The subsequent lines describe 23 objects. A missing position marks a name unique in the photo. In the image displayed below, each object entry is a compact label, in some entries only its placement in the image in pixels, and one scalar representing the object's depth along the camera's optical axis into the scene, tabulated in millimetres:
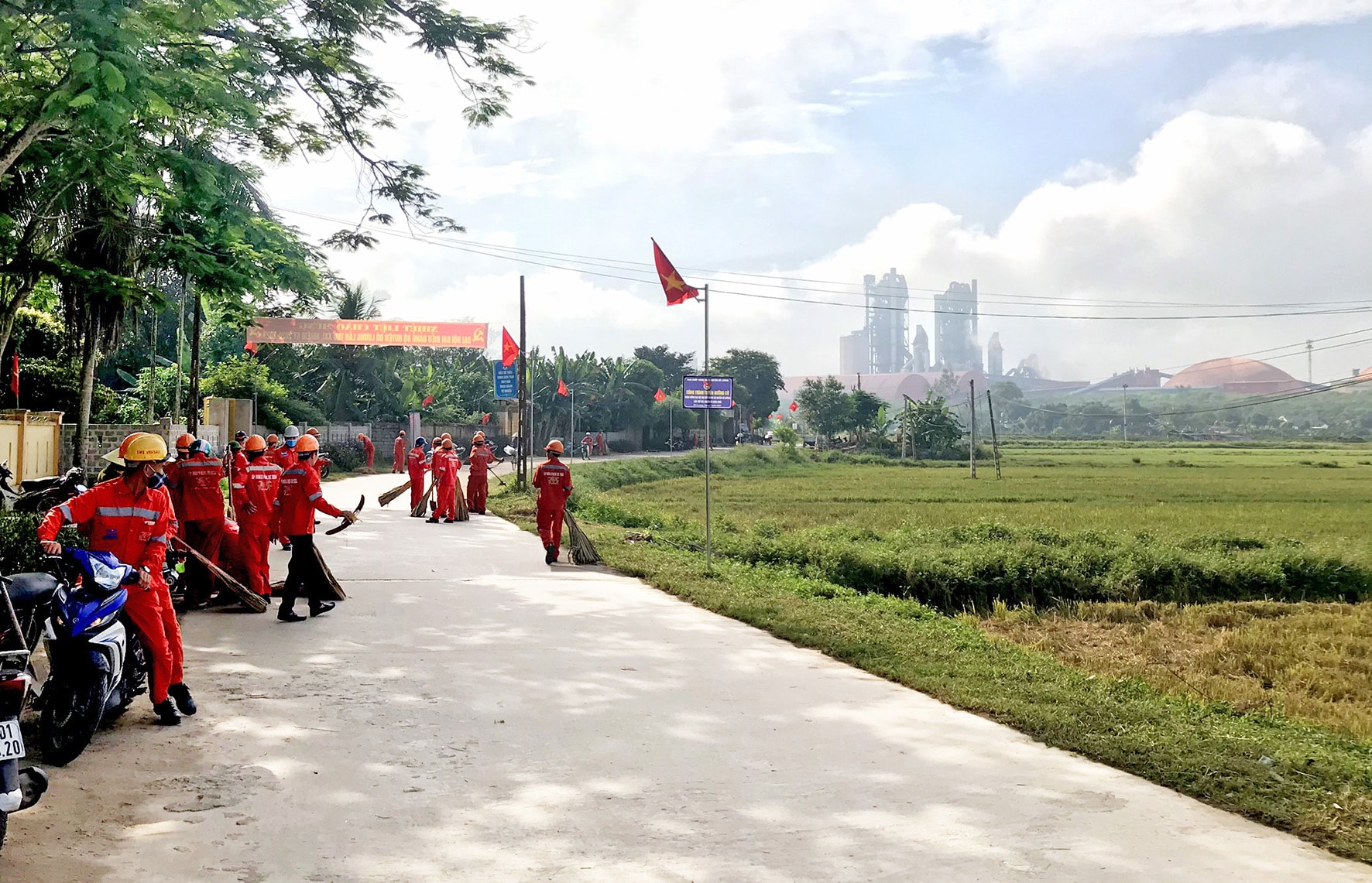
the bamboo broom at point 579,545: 13312
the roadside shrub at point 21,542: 8555
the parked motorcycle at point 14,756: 3889
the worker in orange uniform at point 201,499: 9148
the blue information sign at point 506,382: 29891
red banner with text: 40344
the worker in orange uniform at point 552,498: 12992
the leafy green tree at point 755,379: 89562
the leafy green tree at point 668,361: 82156
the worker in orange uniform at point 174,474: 9133
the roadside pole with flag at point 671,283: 13156
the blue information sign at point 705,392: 12109
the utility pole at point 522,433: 26703
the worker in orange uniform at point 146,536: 5820
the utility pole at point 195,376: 21422
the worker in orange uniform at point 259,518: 9469
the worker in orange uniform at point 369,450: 36312
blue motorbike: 5160
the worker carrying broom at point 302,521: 9070
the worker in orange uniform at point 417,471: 20859
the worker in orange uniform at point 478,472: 20453
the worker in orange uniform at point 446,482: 18906
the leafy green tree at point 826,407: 77625
